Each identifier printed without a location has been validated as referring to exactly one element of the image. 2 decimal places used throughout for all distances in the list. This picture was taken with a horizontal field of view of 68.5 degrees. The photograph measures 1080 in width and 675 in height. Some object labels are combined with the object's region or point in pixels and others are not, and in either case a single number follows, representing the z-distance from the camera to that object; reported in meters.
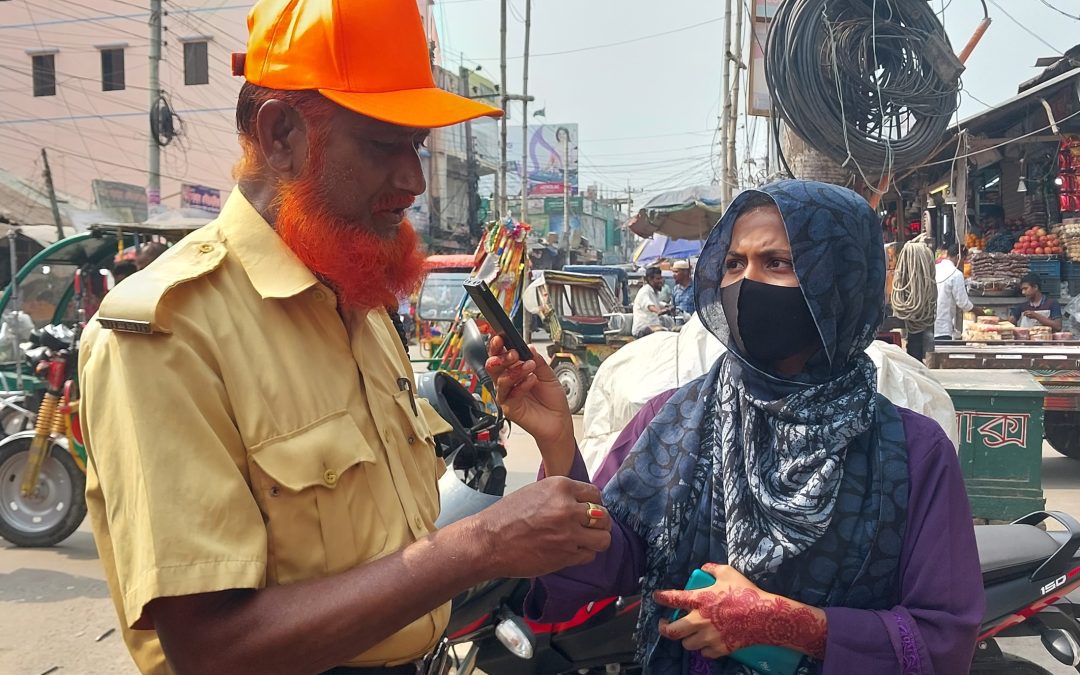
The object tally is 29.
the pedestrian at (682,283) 11.17
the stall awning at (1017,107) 10.00
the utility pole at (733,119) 15.27
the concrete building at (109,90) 25.36
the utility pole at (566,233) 36.88
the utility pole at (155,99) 13.71
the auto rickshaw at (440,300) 13.66
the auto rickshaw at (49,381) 5.00
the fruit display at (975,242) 12.20
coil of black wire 5.57
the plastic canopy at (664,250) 23.28
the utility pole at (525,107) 23.92
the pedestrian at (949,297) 9.62
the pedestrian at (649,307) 10.19
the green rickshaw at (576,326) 9.83
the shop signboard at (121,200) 20.75
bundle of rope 7.57
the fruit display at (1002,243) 11.84
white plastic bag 3.07
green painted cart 4.15
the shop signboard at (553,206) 53.16
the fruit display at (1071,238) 10.58
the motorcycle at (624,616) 2.39
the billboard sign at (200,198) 22.67
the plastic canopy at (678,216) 14.16
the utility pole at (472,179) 31.73
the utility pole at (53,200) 13.69
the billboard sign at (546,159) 55.19
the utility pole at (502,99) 22.17
